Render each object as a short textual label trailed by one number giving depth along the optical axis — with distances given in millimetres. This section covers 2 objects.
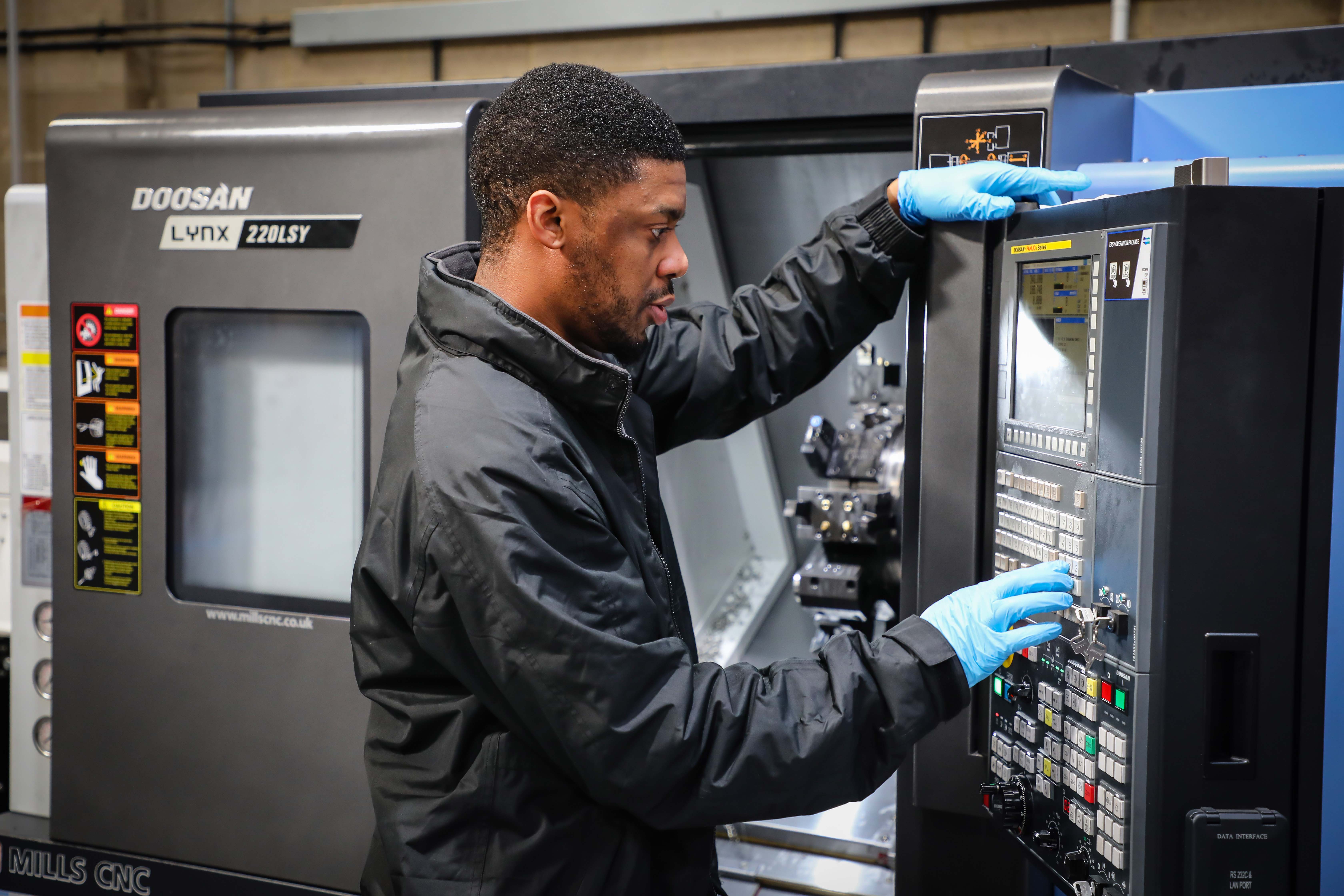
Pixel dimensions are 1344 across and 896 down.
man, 1138
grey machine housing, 1908
